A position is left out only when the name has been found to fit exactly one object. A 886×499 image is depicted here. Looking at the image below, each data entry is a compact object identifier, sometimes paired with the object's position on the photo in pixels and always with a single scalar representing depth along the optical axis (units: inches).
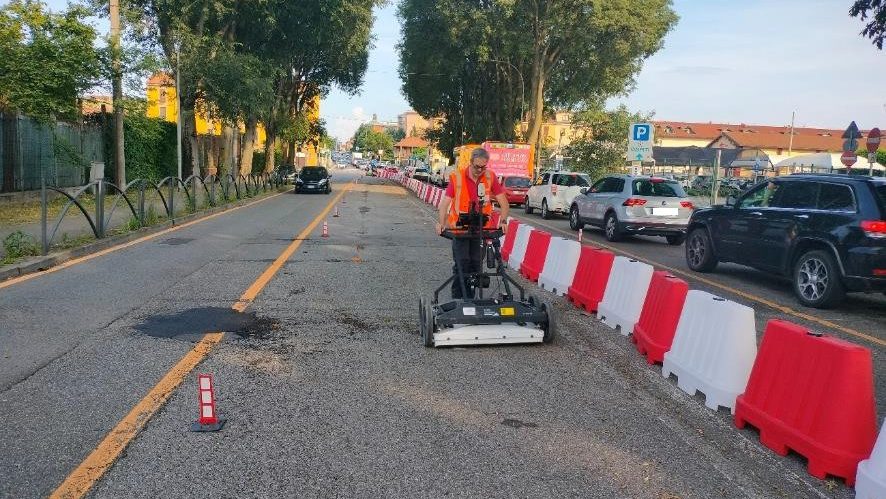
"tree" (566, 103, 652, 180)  1750.7
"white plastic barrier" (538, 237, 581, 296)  346.0
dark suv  318.7
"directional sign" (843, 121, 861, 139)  753.0
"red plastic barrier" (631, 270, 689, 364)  222.4
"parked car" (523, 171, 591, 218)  915.4
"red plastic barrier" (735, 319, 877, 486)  144.4
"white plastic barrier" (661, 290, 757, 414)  182.1
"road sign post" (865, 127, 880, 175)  703.1
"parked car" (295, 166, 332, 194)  1408.7
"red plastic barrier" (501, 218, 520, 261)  470.6
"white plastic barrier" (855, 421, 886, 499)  129.0
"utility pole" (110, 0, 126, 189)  734.5
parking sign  877.8
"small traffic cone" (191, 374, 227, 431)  161.2
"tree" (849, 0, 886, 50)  573.9
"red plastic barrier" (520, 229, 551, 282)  390.6
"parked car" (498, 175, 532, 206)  1164.5
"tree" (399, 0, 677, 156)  1338.6
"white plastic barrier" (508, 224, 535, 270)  432.1
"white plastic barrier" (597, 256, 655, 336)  265.3
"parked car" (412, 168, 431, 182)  2572.8
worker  245.9
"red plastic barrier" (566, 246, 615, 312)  305.0
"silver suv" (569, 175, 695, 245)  606.5
